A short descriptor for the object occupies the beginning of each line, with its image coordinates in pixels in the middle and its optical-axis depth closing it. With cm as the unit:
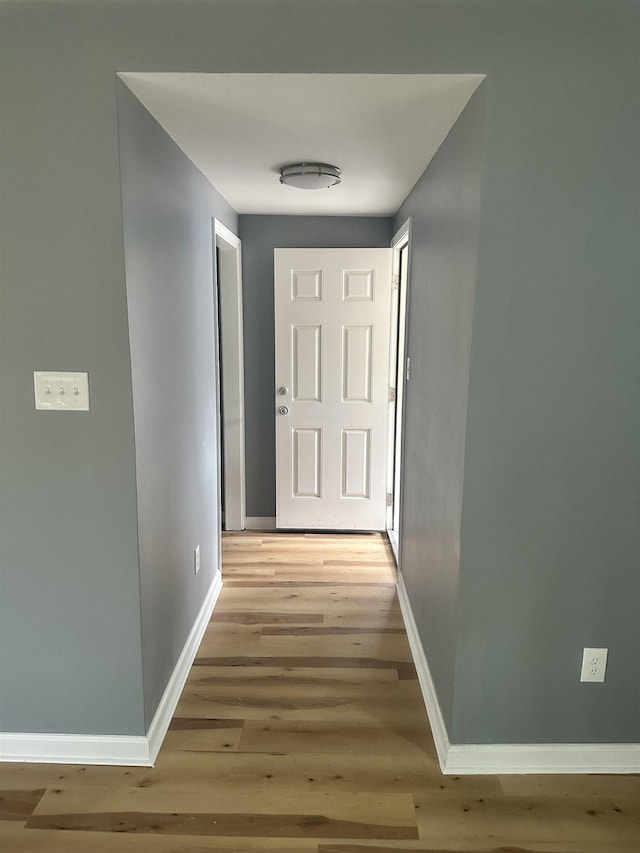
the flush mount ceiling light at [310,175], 251
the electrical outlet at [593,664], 191
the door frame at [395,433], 390
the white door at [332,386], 380
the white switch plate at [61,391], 180
